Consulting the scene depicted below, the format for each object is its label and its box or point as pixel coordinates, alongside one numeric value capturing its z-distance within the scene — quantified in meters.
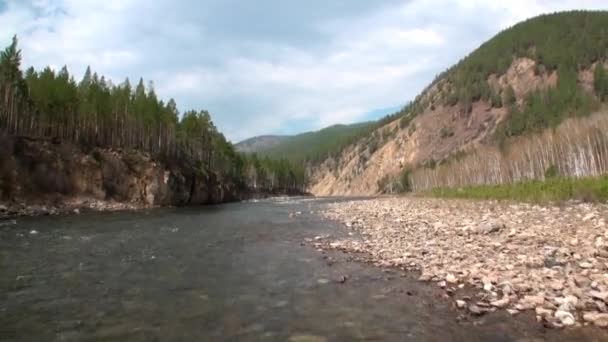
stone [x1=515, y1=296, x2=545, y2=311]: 10.14
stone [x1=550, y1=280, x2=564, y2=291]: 10.97
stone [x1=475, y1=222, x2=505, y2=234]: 21.24
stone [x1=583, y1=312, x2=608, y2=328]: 8.83
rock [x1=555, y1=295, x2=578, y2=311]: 9.68
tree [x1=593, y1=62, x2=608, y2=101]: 165.49
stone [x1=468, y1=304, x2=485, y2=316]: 10.11
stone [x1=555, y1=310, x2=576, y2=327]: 9.02
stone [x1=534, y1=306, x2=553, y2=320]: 9.54
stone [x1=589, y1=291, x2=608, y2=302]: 9.89
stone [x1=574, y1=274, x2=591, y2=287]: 11.12
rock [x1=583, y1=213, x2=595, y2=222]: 22.69
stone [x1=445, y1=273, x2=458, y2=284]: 12.83
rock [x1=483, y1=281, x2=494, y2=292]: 11.63
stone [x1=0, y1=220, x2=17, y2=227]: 32.94
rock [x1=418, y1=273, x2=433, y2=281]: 13.59
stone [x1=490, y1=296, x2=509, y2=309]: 10.38
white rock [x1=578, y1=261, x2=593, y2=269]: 12.73
